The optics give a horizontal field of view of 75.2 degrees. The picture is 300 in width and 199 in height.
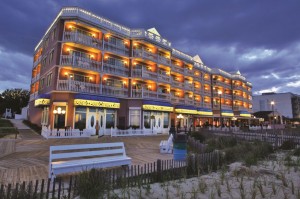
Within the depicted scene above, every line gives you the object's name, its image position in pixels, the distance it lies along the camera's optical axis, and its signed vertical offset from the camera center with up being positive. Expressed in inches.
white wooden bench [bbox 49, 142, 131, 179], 253.1 -62.2
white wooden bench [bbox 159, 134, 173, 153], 484.1 -72.4
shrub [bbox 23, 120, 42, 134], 951.8 -45.8
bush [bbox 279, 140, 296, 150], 573.7 -80.9
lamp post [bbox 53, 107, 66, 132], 804.0 +28.2
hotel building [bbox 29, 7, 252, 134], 931.7 +234.6
